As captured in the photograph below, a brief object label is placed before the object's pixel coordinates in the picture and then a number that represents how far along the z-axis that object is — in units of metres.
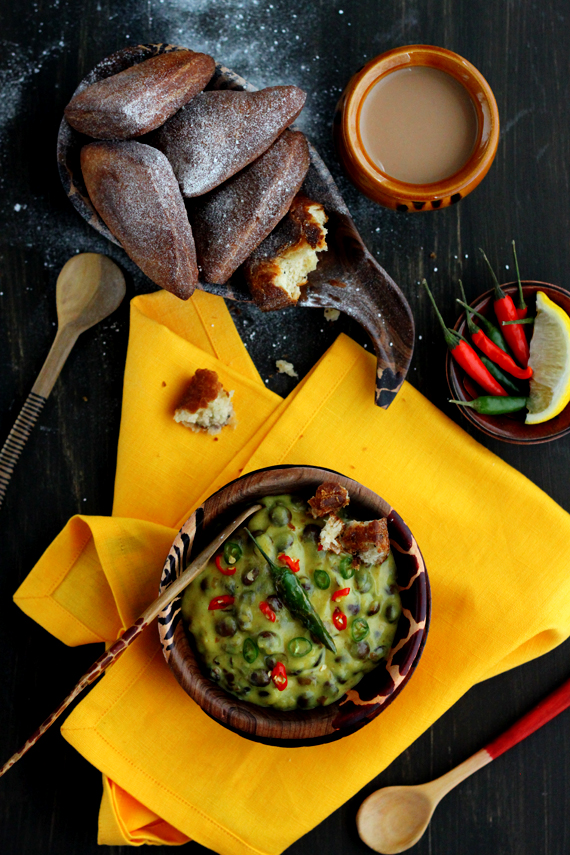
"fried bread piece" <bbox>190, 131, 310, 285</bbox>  0.82
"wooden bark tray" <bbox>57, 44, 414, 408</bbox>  0.86
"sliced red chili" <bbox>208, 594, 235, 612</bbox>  0.80
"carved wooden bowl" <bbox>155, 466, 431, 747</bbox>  0.80
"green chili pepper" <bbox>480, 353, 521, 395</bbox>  0.87
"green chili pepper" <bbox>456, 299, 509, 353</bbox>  0.87
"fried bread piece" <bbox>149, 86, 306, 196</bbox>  0.81
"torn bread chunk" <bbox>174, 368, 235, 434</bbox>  0.87
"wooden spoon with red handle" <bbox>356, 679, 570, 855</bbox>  0.88
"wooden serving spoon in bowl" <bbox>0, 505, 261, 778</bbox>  0.76
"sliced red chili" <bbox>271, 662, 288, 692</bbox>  0.79
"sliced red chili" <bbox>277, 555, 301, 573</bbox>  0.79
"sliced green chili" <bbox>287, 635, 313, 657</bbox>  0.79
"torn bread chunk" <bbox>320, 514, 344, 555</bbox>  0.80
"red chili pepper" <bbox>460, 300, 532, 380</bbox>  0.87
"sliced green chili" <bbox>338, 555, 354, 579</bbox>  0.80
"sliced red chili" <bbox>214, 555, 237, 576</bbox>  0.80
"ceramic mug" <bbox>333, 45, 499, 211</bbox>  0.85
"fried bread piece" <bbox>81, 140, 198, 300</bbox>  0.80
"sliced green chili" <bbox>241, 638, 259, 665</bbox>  0.79
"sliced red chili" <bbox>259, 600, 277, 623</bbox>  0.79
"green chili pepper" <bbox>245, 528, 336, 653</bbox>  0.78
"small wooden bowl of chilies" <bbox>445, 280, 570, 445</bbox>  0.86
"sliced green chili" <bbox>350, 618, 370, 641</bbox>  0.80
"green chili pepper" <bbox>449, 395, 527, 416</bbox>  0.86
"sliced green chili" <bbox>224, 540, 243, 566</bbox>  0.80
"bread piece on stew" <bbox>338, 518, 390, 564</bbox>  0.79
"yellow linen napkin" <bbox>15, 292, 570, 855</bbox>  0.86
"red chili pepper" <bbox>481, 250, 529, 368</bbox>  0.87
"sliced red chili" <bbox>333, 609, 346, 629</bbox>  0.79
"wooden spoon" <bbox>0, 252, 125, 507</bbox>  0.88
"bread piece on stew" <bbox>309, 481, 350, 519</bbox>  0.79
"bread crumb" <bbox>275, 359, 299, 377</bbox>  0.89
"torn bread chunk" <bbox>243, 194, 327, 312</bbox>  0.84
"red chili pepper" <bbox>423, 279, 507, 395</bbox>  0.86
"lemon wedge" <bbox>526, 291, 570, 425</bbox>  0.85
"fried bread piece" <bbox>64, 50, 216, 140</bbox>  0.80
